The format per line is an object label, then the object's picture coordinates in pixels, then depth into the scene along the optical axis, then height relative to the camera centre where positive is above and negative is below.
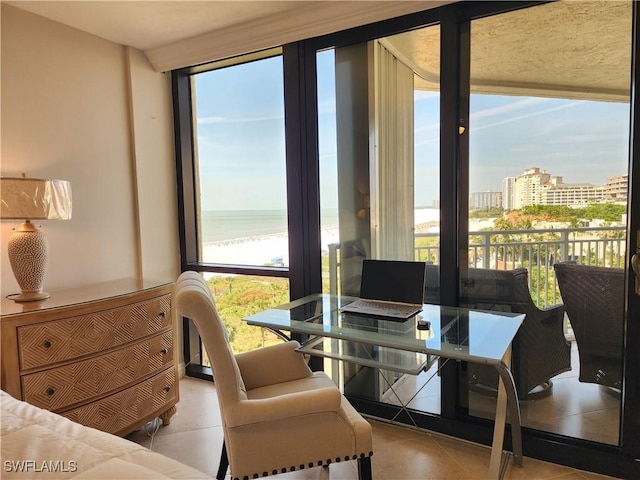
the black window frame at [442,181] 2.05 +0.17
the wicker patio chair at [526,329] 2.22 -0.68
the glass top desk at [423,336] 1.70 -0.57
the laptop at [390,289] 2.16 -0.44
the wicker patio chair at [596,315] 2.02 -0.56
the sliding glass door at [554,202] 1.98 +0.01
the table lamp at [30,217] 1.98 -0.01
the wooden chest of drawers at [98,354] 1.88 -0.71
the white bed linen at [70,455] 0.90 -0.56
